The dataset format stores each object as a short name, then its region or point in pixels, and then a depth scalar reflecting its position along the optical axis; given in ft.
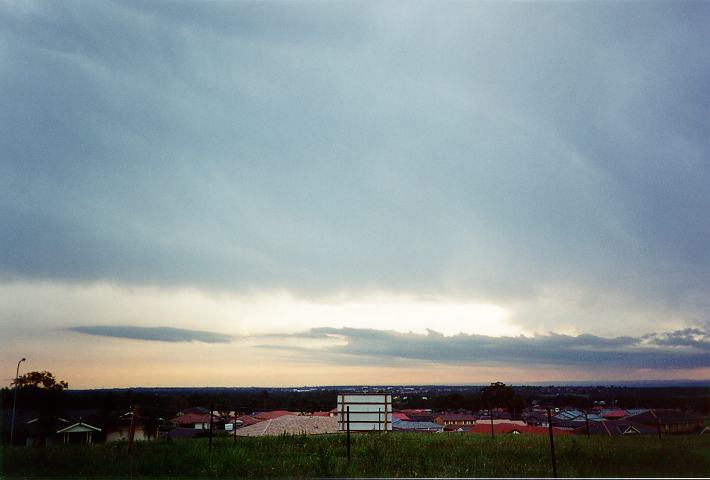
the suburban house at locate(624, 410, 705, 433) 62.88
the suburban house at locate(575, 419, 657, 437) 119.34
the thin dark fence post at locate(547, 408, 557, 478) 38.52
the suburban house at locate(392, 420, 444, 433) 251.07
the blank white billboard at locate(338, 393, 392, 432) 73.05
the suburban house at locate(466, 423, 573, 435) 130.43
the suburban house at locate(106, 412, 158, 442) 148.97
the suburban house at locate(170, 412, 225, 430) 262.47
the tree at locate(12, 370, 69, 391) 127.34
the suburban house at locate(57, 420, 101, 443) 118.73
